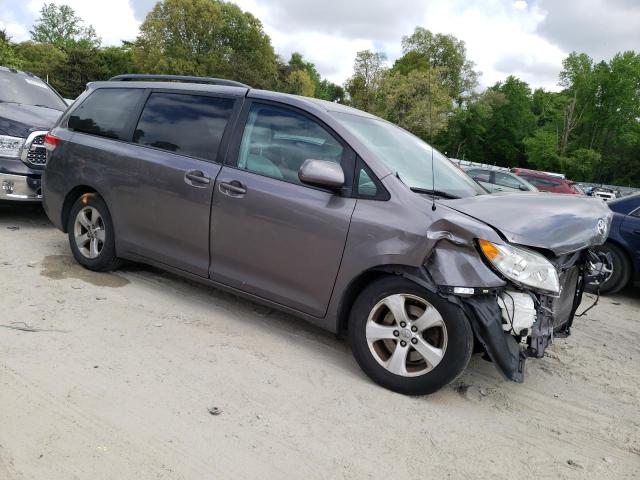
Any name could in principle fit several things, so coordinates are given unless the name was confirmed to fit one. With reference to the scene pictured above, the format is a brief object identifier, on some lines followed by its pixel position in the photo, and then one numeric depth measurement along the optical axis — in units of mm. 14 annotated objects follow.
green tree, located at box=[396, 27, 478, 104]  63672
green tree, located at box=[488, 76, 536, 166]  65188
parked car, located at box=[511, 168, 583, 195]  19516
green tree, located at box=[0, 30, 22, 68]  35256
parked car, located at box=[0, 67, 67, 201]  6098
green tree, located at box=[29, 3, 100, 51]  77375
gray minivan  3070
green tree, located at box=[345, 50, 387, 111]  45000
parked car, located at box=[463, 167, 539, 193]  15805
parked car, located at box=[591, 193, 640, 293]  6562
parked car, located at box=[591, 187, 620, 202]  30812
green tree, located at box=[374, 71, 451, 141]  32469
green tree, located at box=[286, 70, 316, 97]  57812
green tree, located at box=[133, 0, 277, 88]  49375
